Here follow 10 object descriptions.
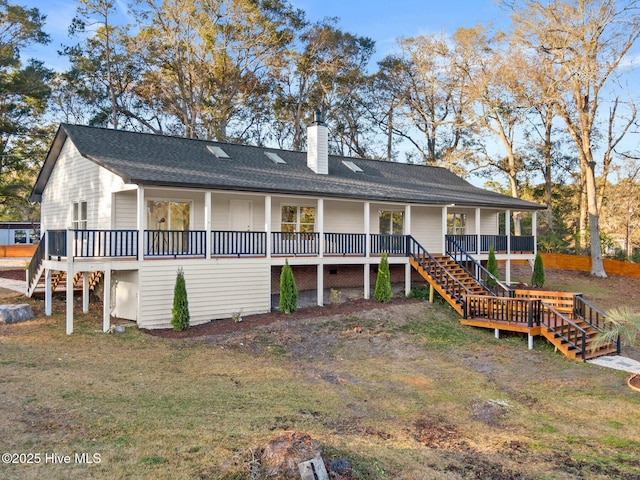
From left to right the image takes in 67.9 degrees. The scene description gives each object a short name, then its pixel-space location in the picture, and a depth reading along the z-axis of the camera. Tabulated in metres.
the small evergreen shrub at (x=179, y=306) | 13.01
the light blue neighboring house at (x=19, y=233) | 42.88
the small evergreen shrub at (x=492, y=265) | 20.02
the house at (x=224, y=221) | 13.30
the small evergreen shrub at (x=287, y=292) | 15.11
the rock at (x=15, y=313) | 13.21
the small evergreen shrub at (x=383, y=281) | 17.25
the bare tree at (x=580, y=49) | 25.69
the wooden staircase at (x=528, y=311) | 12.71
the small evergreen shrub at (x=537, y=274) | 22.50
